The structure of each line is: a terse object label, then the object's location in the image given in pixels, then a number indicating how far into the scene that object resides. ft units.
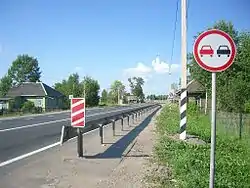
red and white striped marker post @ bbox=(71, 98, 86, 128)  25.25
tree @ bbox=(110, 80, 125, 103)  386.33
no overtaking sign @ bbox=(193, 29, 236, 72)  13.67
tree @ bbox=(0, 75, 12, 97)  269.43
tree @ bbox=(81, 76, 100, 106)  250.68
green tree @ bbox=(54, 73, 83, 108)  227.55
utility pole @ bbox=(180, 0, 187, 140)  34.85
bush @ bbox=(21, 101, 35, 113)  137.21
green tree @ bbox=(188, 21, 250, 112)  58.53
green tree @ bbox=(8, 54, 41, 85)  282.08
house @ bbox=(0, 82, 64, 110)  183.41
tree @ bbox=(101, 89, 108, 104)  377.75
